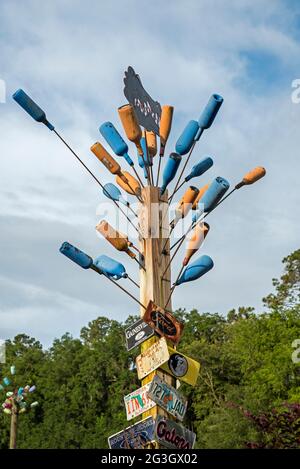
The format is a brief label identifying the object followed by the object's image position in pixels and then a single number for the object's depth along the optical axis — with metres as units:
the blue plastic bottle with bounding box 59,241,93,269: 5.32
